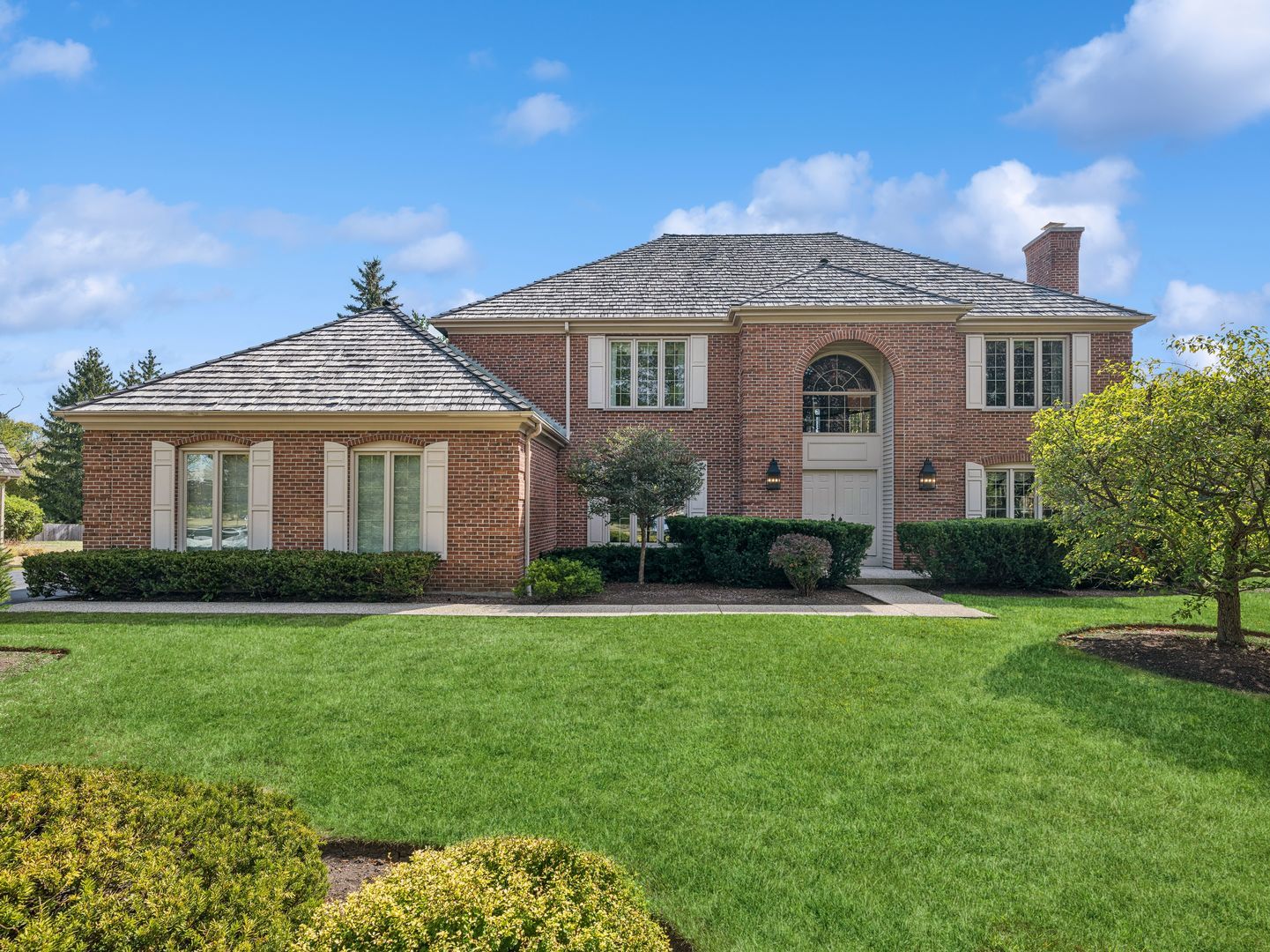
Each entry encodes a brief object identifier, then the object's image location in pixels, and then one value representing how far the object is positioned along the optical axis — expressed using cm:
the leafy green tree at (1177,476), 753
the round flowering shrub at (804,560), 1223
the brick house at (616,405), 1245
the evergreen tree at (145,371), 5534
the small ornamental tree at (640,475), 1332
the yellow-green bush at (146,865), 215
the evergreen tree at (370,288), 4247
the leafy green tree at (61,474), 4269
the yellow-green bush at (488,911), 217
